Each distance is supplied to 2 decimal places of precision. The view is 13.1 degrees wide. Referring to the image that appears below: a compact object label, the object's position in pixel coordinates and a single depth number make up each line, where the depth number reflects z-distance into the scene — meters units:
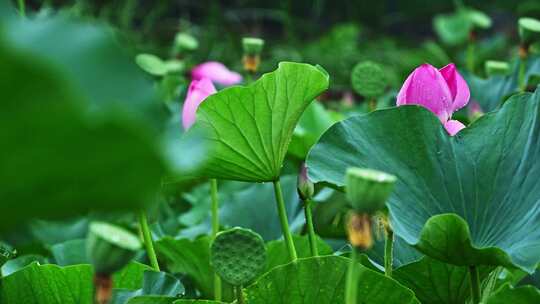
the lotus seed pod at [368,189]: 3.49
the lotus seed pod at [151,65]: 5.57
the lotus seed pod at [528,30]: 5.10
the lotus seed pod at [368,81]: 5.51
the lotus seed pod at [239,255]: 3.89
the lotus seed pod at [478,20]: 6.85
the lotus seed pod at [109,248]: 3.51
